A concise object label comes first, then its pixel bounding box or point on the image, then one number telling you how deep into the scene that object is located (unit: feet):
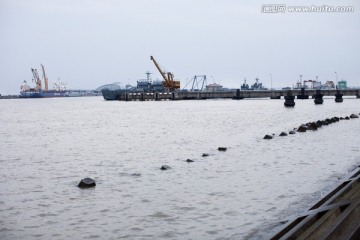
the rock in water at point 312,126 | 117.62
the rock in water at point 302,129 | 113.64
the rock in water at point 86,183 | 47.09
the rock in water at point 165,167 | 58.80
